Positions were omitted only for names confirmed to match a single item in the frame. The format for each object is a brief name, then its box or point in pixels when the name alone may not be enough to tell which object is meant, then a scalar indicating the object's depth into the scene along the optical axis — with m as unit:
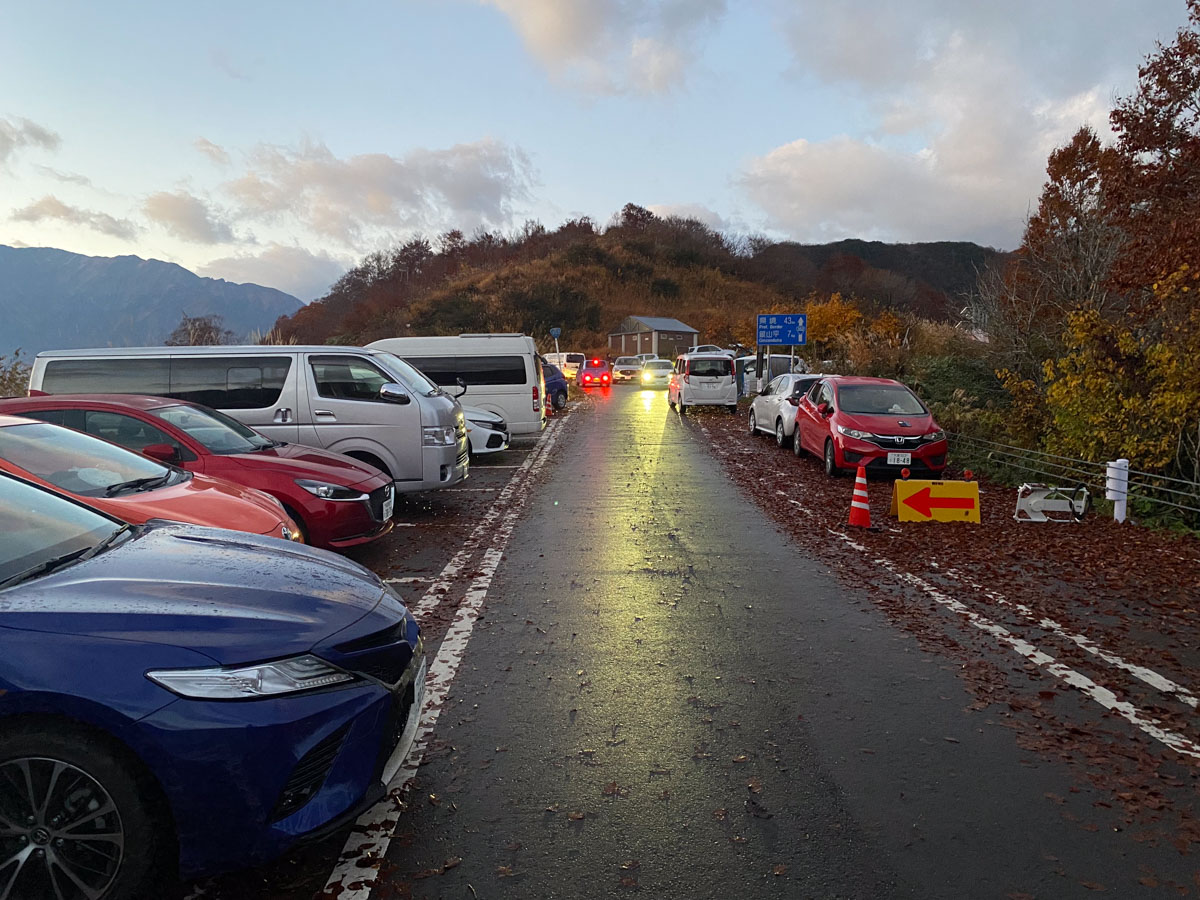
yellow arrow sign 9.88
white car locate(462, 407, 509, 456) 15.80
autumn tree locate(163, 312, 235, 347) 28.12
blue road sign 31.34
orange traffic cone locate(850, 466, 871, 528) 9.64
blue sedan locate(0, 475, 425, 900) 2.53
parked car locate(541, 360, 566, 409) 29.16
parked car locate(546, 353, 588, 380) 52.97
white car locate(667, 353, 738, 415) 26.97
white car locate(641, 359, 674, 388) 48.56
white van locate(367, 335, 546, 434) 17.11
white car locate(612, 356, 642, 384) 55.97
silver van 10.27
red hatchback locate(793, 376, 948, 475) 12.76
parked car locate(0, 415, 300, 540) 5.17
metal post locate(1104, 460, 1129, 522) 10.00
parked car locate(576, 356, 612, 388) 49.19
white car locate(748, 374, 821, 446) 17.11
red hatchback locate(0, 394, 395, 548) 7.37
